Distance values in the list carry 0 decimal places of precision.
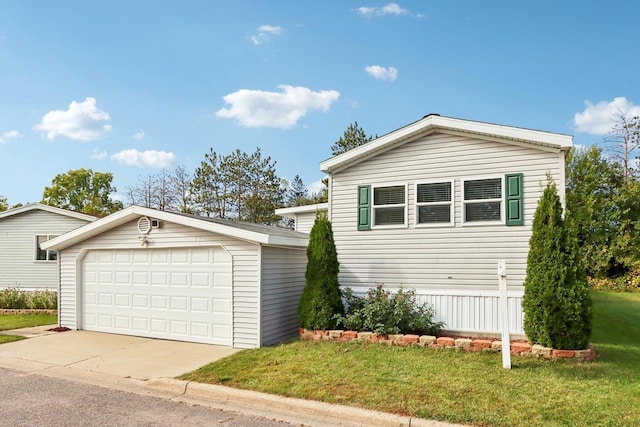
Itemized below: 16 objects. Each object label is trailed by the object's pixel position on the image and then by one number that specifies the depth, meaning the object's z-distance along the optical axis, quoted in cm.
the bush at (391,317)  805
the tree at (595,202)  2158
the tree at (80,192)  4112
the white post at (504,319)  625
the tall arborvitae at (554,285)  678
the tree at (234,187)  2884
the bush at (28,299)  1460
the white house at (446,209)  841
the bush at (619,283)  2020
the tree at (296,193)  3300
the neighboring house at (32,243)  1659
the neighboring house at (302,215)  1439
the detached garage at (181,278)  823
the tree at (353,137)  2766
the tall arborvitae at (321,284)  835
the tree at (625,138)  2470
